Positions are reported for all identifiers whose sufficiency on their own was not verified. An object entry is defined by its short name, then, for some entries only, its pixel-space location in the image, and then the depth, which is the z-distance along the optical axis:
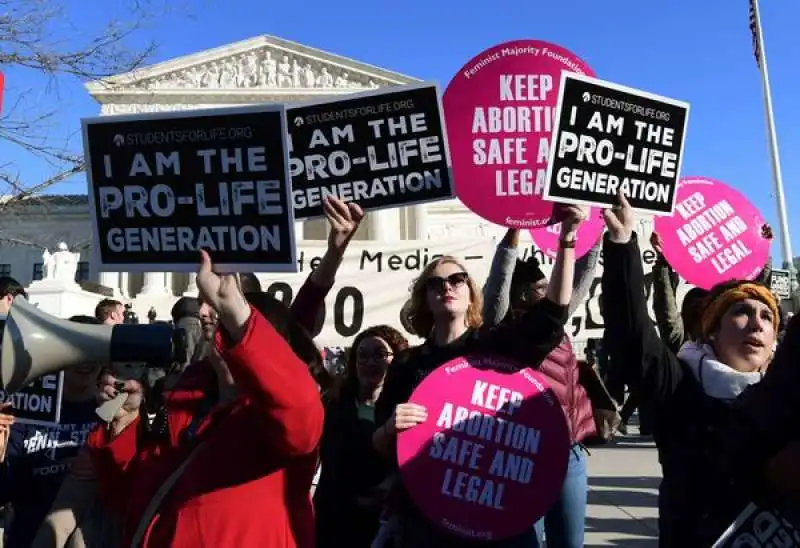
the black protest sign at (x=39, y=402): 2.64
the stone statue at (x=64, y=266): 16.33
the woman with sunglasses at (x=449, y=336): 2.58
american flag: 19.06
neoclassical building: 44.72
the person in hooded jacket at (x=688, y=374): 2.13
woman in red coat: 1.66
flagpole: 18.12
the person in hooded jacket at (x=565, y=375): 3.14
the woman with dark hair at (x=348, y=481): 2.96
